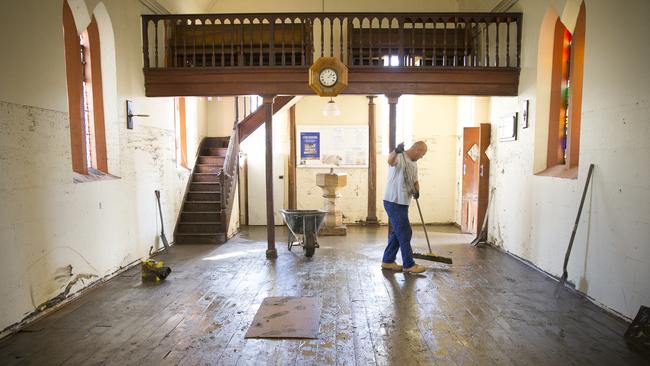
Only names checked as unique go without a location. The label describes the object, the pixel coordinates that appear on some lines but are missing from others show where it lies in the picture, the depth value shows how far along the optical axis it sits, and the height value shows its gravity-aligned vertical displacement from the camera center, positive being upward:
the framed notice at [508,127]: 6.79 +0.35
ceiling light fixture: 8.60 +0.80
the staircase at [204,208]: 7.91 -1.11
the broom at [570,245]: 4.68 -1.07
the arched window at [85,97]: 5.48 +0.70
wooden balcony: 6.67 +1.19
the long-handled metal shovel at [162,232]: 7.09 -1.35
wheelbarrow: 6.70 -1.16
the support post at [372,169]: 9.88 -0.45
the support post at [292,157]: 9.98 -0.16
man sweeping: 5.63 -0.56
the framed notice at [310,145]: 10.04 +0.11
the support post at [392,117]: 6.88 +0.51
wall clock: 5.67 +0.97
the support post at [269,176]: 6.75 -0.40
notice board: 9.98 +0.13
